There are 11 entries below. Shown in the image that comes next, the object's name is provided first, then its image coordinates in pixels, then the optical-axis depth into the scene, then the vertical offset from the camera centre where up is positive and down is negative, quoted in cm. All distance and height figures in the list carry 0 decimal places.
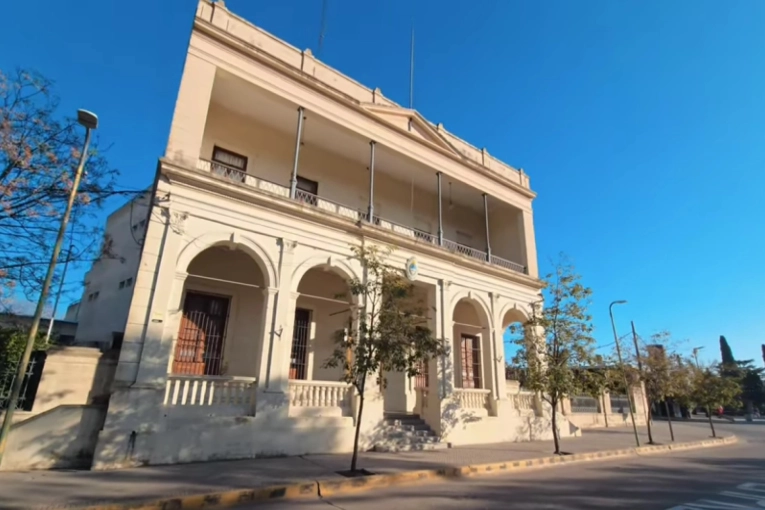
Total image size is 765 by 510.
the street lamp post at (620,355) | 1457 +160
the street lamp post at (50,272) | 654 +180
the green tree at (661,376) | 1691 +101
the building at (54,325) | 881 +164
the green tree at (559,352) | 1176 +131
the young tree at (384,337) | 831 +111
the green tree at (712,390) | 2077 +59
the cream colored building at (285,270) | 915 +356
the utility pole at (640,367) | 1622 +133
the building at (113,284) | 1251 +327
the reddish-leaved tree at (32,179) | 722 +366
